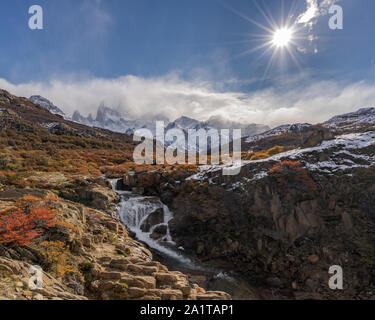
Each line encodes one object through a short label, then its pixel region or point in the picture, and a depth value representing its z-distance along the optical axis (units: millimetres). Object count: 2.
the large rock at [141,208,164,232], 23392
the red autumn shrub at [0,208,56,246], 7680
